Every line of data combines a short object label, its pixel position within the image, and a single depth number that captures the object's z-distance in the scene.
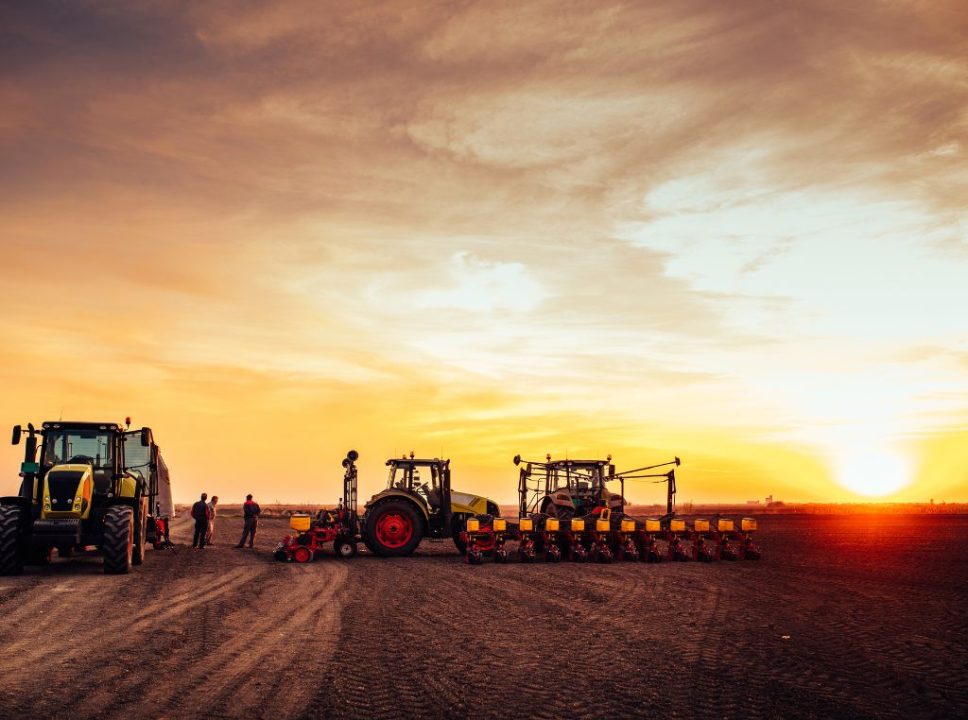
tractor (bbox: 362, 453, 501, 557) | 22.69
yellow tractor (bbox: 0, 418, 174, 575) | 17.70
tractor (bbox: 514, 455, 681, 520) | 25.59
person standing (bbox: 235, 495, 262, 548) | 26.84
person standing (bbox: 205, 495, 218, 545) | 27.01
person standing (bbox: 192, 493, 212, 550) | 26.34
